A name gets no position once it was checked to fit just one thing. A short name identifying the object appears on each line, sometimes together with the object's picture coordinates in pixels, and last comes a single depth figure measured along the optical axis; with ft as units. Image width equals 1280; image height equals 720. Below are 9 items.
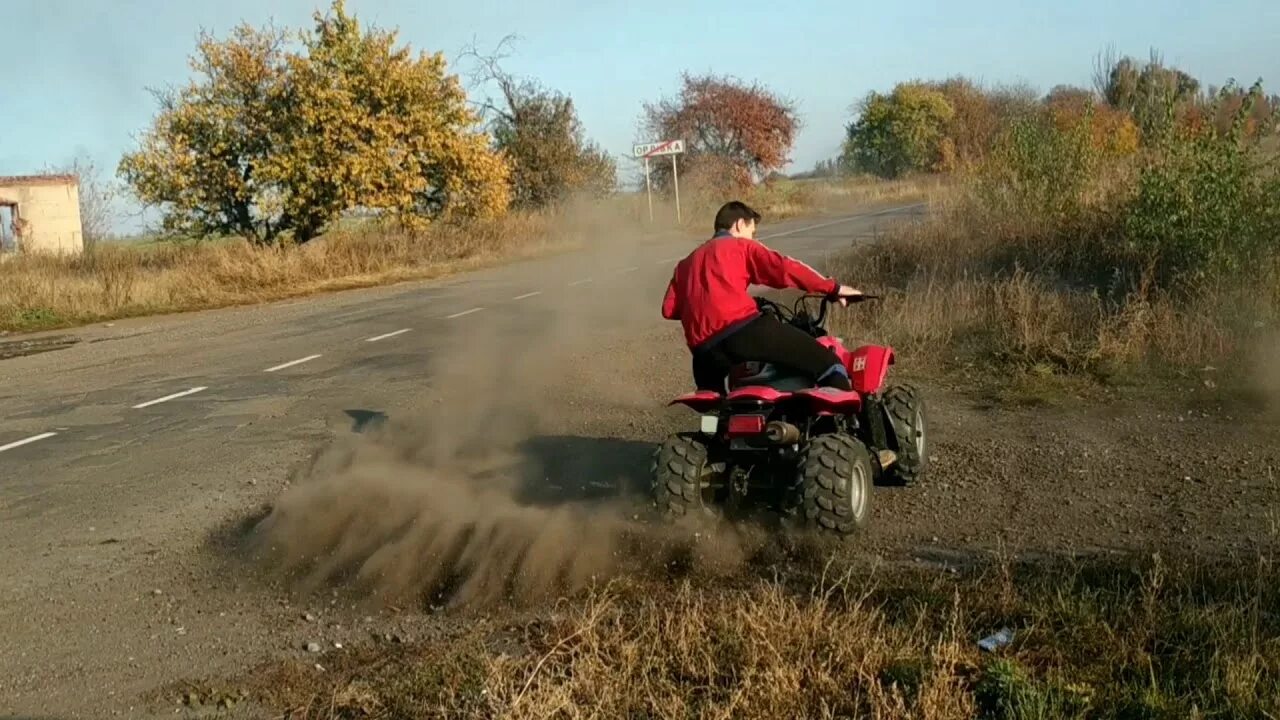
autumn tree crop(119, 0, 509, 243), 96.68
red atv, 20.51
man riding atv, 21.85
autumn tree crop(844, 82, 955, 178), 210.79
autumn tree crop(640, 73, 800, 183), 174.09
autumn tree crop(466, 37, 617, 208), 131.23
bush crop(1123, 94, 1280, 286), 36.96
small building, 135.03
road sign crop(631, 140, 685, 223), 120.46
